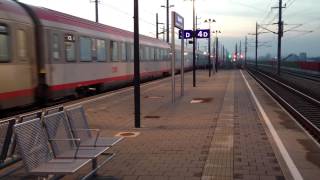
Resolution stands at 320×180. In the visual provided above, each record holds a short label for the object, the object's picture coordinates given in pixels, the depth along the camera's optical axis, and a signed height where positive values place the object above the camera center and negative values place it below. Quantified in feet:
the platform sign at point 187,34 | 57.44 +3.62
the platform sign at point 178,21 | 47.64 +4.77
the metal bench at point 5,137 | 14.32 -2.86
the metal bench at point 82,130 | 17.02 -3.17
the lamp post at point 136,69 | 28.31 -0.75
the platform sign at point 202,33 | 61.54 +4.10
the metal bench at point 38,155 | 12.94 -3.33
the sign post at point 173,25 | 45.05 +4.08
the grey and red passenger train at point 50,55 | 32.45 +0.38
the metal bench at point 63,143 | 14.88 -3.31
